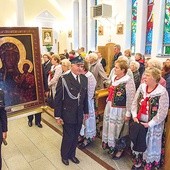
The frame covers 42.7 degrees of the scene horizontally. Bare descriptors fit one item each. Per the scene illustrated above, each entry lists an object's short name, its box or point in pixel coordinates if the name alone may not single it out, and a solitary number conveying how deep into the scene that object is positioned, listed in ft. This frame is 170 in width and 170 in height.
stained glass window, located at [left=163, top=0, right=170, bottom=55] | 21.13
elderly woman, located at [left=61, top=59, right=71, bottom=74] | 12.54
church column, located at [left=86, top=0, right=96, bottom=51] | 29.45
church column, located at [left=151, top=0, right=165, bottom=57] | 20.98
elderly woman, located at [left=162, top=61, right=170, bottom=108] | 10.53
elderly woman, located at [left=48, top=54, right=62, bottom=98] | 13.98
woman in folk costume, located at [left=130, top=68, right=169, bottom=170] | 8.16
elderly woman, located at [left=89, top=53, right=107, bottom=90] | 13.68
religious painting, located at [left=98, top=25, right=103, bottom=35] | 27.94
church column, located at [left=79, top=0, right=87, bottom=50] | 31.07
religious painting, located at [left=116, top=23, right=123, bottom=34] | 25.14
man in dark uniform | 8.86
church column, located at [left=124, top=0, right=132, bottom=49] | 24.42
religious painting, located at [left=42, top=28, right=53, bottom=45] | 33.99
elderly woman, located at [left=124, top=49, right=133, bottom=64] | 17.93
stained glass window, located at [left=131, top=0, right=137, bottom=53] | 24.43
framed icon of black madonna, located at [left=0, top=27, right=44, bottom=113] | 8.84
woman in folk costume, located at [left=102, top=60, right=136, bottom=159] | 9.47
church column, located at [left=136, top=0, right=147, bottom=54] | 22.63
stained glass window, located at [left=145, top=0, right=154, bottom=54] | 22.61
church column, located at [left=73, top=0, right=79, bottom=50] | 33.40
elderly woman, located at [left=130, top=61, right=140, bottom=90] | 11.89
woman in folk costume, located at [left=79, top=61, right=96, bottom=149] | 10.53
